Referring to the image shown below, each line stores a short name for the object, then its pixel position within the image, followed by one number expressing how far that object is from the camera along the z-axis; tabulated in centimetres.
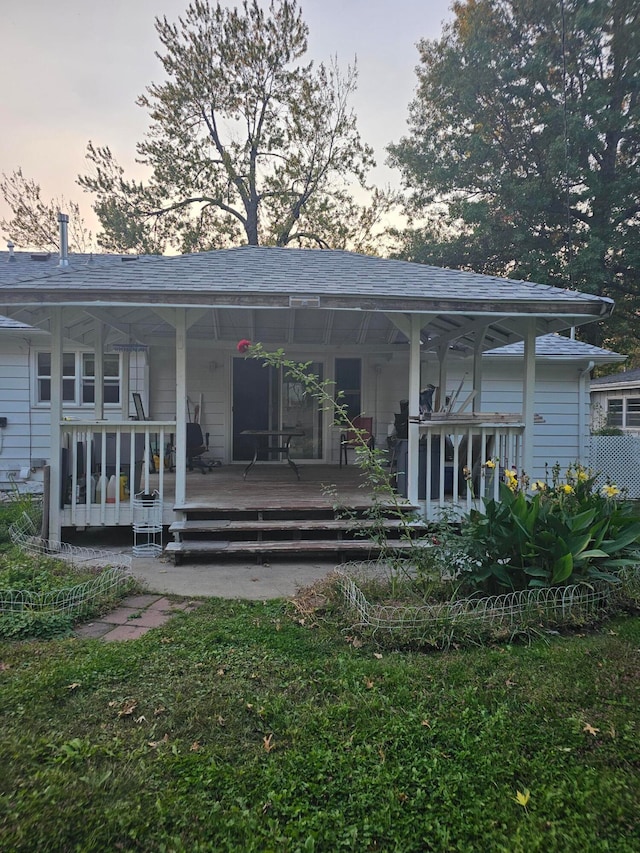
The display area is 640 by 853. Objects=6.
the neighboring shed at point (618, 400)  1554
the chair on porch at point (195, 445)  773
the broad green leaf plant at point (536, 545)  331
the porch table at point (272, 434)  672
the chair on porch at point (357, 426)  877
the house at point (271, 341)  500
